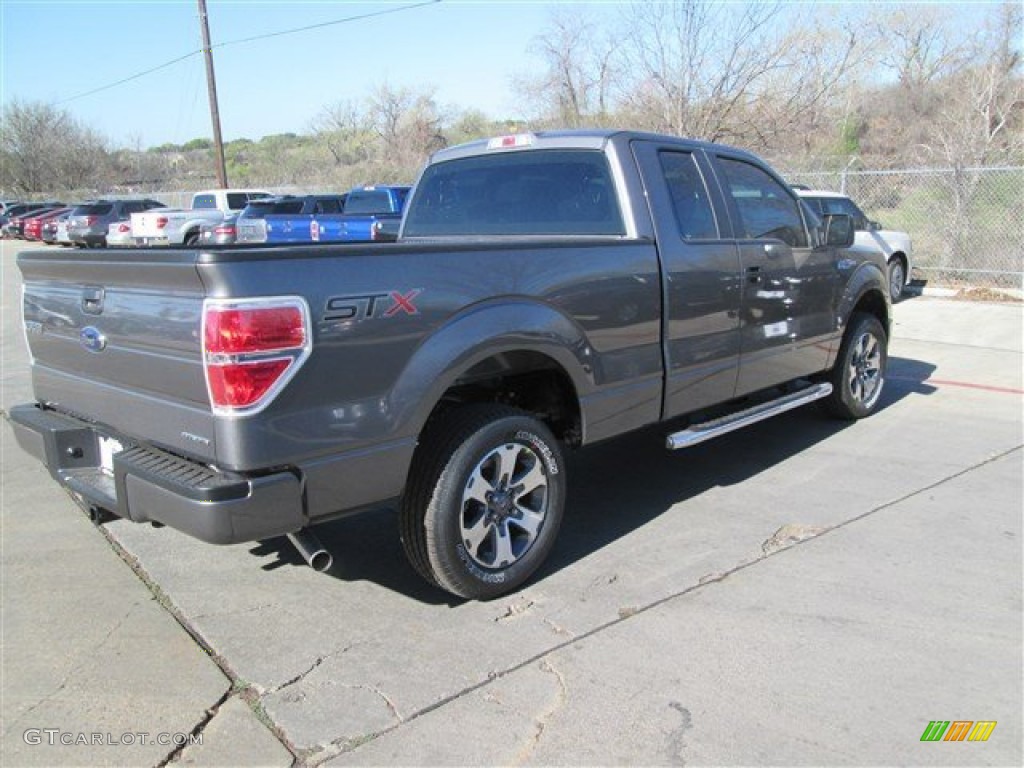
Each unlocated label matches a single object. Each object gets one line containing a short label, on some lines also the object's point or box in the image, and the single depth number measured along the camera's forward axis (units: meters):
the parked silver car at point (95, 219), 27.08
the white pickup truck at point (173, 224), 22.34
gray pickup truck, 2.87
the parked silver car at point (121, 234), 23.80
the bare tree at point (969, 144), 13.60
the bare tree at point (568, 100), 25.09
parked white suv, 12.24
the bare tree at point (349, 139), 55.28
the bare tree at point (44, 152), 57.72
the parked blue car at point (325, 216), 14.15
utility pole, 28.09
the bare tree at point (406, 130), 45.44
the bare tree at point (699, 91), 18.09
